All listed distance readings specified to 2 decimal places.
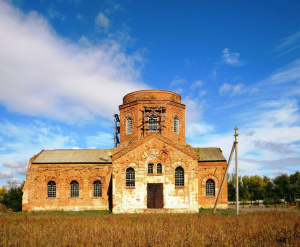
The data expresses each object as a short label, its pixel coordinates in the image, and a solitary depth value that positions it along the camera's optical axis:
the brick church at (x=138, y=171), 23.38
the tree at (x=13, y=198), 28.44
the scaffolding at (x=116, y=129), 32.76
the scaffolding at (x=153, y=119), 28.06
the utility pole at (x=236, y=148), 20.77
